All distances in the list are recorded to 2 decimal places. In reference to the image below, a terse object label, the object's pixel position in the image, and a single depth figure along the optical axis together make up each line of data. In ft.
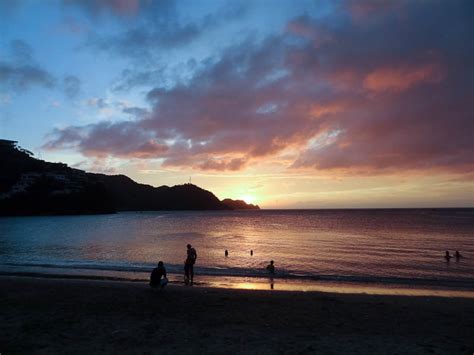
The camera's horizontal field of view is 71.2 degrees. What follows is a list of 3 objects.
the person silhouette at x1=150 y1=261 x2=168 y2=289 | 59.47
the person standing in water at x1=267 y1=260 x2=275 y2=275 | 92.27
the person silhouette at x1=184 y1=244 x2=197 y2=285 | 70.66
